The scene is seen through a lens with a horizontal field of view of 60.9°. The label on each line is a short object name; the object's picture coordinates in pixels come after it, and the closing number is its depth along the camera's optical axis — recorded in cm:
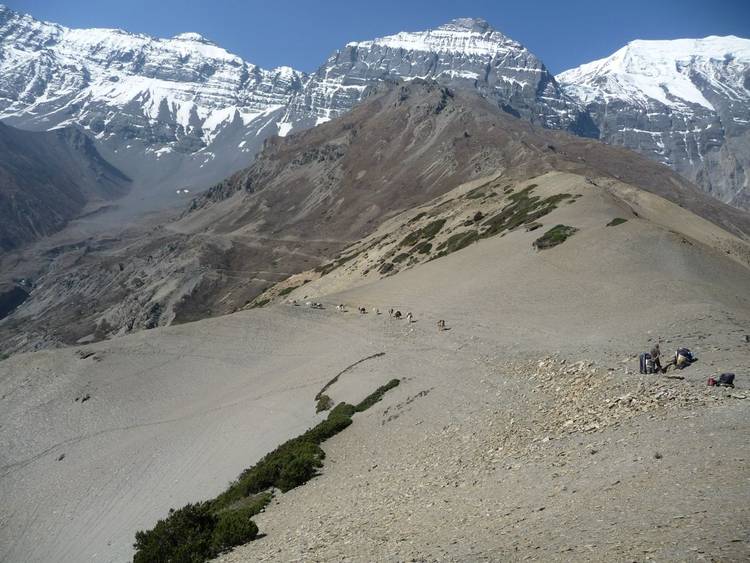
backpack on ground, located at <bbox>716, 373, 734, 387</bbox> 1880
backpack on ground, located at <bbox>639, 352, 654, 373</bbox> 2178
